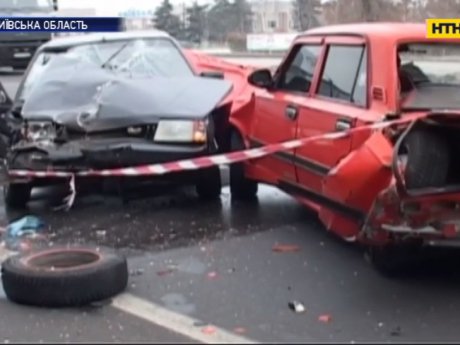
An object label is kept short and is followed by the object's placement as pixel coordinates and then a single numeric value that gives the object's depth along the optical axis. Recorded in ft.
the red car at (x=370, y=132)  17.89
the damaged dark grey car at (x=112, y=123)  26.86
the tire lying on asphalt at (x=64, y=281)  18.16
